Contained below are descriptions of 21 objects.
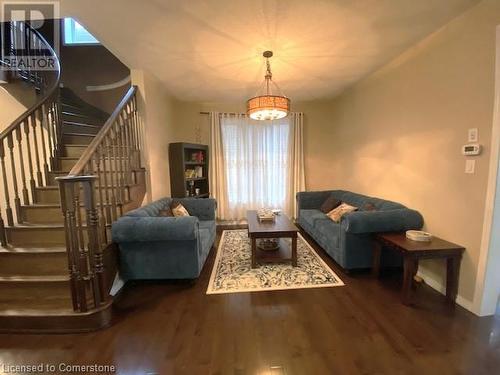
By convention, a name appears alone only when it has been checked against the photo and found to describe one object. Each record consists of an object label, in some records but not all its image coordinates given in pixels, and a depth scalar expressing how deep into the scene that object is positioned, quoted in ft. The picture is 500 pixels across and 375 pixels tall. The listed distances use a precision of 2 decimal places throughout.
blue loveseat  7.23
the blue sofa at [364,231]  8.02
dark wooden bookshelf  13.25
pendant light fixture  8.67
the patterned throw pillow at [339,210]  10.93
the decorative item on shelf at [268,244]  10.17
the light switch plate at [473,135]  6.23
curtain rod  15.21
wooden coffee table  8.78
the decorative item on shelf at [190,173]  14.12
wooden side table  6.47
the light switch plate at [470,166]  6.33
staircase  5.82
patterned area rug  7.82
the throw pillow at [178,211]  10.31
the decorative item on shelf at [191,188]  14.56
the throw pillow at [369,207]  9.82
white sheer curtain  15.34
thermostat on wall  6.14
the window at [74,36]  14.44
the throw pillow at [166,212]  9.72
